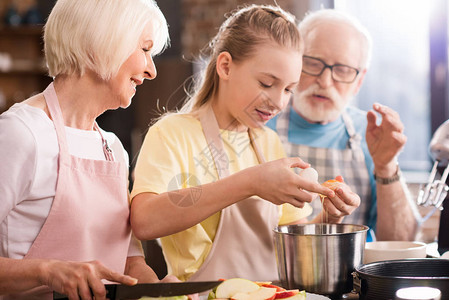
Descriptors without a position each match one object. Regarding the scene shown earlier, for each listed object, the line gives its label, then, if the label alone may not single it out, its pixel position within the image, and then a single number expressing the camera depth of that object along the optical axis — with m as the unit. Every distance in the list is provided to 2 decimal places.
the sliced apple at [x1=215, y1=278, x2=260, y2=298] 1.05
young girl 1.32
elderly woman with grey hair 1.11
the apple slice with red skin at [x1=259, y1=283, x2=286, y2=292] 1.08
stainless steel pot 1.13
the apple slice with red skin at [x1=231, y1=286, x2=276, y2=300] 1.03
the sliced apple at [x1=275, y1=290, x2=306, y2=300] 1.03
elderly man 1.89
